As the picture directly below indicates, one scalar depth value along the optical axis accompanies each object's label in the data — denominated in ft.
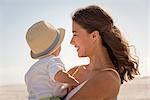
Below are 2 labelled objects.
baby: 8.23
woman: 7.67
